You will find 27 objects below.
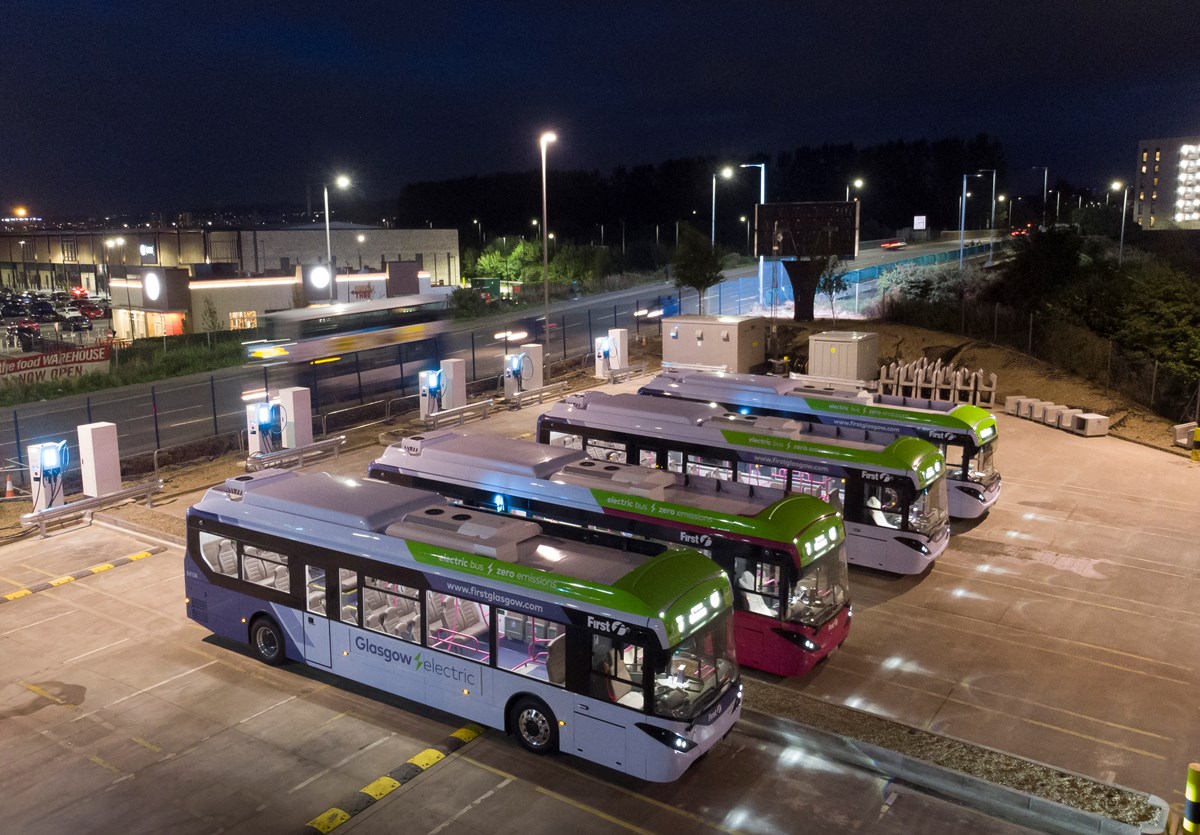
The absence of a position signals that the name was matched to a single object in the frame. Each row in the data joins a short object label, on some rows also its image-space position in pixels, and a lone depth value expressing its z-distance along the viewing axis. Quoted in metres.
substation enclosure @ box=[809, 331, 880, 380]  33.97
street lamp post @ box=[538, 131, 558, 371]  29.92
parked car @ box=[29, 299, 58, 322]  63.25
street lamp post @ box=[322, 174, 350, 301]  35.47
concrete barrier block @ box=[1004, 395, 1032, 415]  31.72
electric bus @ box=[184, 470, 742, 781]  10.35
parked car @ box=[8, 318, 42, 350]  48.41
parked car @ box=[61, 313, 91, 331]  60.27
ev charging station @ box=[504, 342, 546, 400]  33.06
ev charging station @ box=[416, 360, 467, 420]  29.56
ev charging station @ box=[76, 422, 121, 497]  21.05
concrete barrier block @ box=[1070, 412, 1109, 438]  29.05
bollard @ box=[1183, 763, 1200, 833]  7.77
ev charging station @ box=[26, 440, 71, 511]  20.02
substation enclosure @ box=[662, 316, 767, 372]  35.75
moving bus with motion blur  38.19
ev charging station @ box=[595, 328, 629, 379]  37.22
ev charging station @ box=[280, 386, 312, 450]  25.47
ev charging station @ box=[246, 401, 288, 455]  24.83
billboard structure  42.09
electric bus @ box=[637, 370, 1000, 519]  20.34
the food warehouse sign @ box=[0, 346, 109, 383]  35.94
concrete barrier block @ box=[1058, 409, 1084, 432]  29.83
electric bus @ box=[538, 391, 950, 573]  16.86
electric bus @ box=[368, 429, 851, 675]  13.11
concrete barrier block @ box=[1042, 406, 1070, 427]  30.29
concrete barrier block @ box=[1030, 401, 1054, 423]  30.83
